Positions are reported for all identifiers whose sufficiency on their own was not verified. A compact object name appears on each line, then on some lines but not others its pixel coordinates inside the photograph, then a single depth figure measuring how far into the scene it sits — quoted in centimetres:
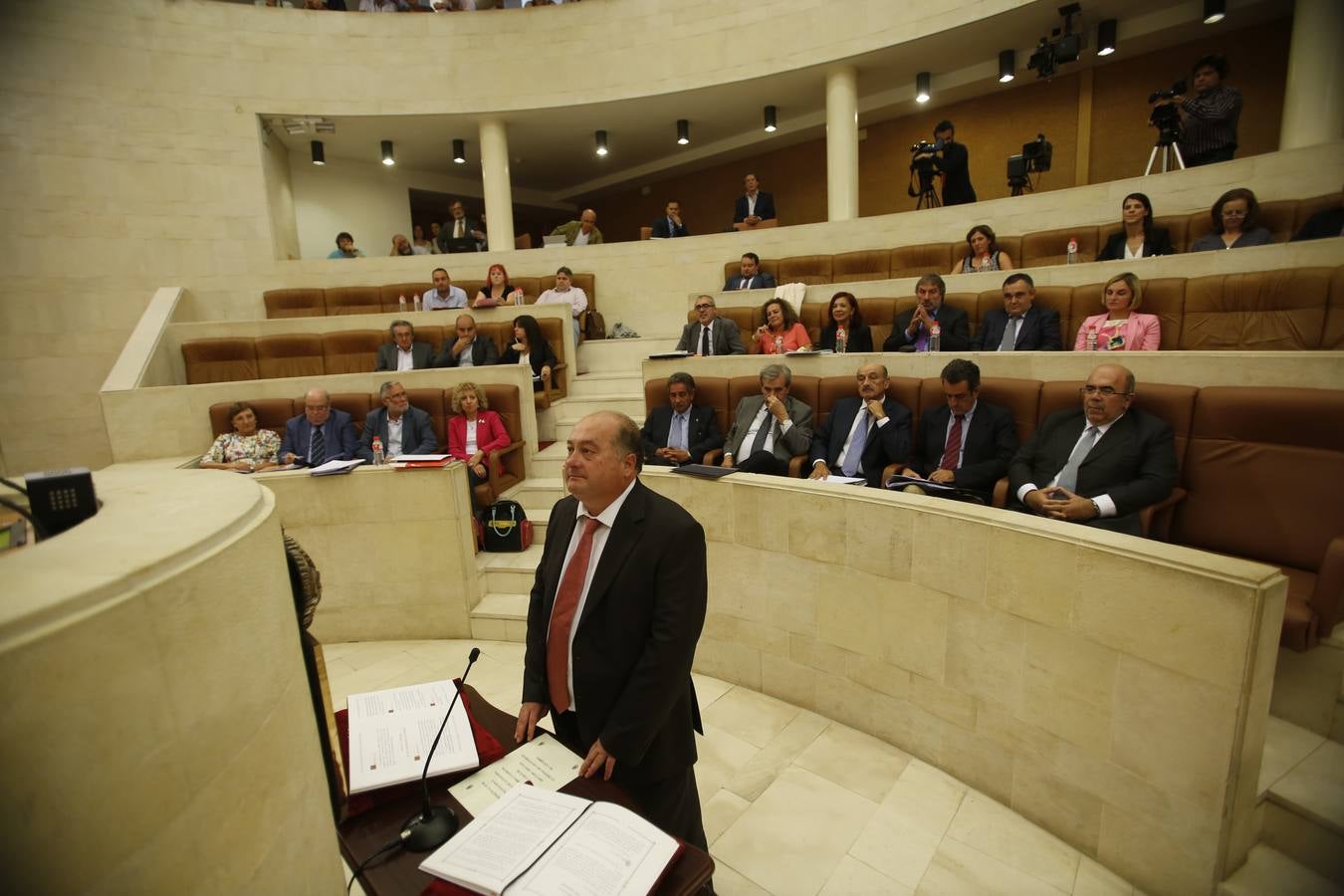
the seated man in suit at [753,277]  648
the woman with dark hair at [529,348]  550
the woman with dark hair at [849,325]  469
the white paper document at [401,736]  122
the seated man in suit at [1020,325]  396
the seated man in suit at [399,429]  440
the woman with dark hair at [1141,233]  462
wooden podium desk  97
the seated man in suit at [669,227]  835
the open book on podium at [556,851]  93
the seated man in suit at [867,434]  337
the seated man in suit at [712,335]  515
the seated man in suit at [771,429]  357
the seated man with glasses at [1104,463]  245
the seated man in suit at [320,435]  436
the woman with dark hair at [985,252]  520
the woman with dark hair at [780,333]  490
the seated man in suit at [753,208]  785
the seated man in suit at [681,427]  397
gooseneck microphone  107
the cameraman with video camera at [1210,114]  504
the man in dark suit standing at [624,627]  147
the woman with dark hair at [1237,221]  404
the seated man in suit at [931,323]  427
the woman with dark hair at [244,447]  423
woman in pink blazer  349
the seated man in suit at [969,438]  302
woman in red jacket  445
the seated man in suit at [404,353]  561
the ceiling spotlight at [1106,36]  706
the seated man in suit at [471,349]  554
